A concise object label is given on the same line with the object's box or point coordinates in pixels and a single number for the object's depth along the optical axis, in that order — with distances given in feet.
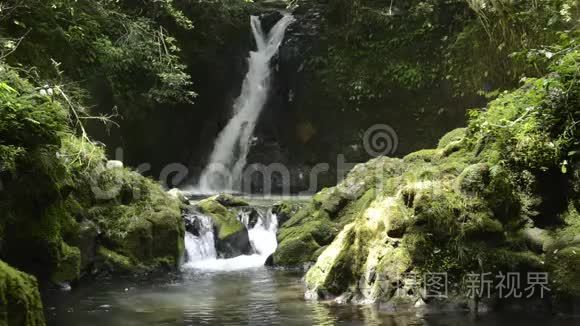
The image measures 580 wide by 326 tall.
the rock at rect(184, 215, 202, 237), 40.73
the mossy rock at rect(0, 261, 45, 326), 12.92
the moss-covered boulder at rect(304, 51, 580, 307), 22.27
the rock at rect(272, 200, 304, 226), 45.06
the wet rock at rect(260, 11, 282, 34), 74.84
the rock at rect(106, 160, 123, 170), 37.33
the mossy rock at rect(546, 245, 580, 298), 20.72
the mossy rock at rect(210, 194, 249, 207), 46.82
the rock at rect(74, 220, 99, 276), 31.97
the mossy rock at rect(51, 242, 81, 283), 28.35
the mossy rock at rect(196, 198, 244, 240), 41.32
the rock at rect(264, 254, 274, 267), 37.50
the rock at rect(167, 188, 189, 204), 43.86
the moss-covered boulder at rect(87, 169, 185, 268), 34.50
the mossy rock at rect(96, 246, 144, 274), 33.14
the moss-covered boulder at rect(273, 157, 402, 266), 37.11
